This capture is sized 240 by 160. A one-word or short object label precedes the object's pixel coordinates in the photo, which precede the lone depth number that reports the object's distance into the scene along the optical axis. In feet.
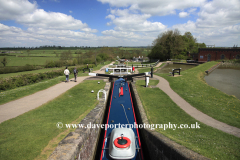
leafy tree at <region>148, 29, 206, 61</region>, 164.45
